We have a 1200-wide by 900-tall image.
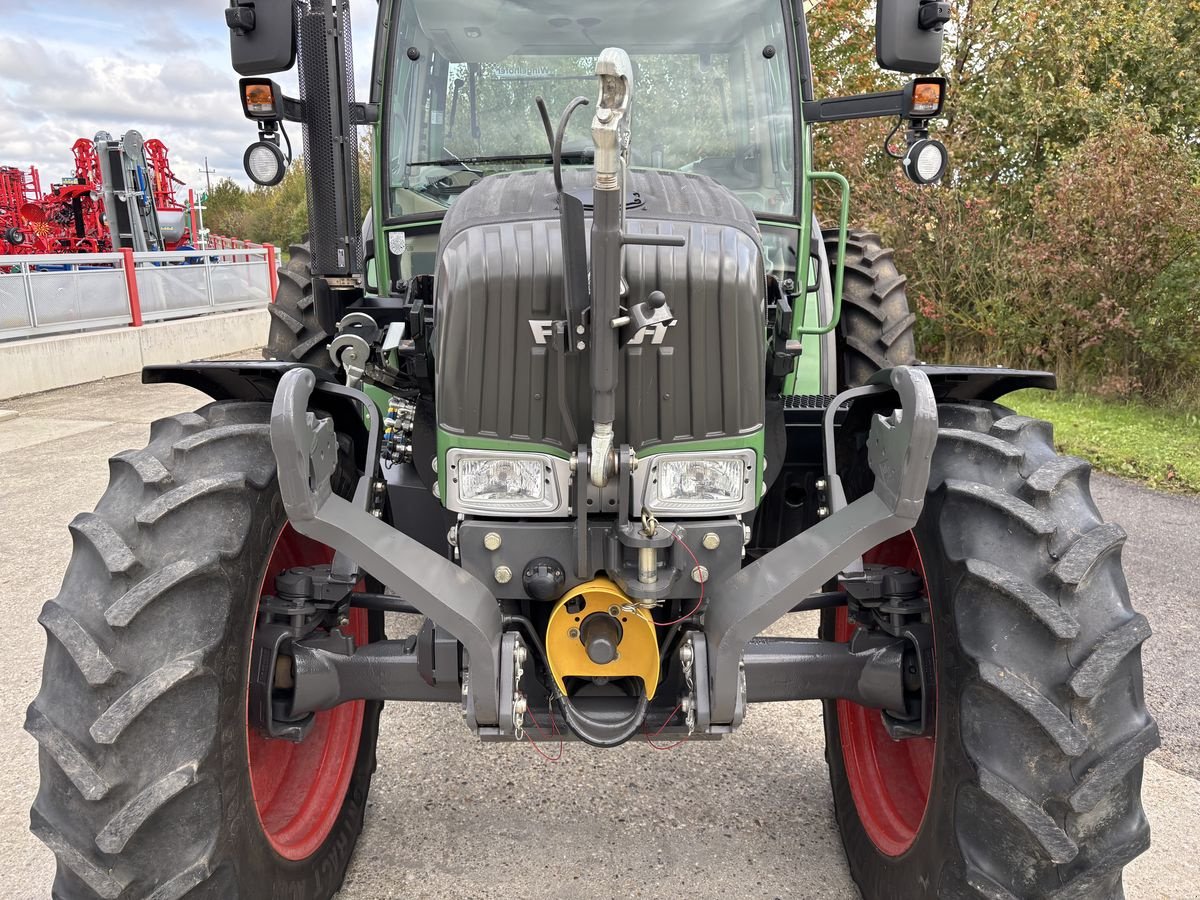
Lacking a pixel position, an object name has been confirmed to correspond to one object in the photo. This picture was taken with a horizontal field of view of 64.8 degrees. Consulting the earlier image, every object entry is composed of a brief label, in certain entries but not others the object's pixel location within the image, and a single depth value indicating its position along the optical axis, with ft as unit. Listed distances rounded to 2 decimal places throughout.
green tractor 6.18
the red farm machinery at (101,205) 57.47
